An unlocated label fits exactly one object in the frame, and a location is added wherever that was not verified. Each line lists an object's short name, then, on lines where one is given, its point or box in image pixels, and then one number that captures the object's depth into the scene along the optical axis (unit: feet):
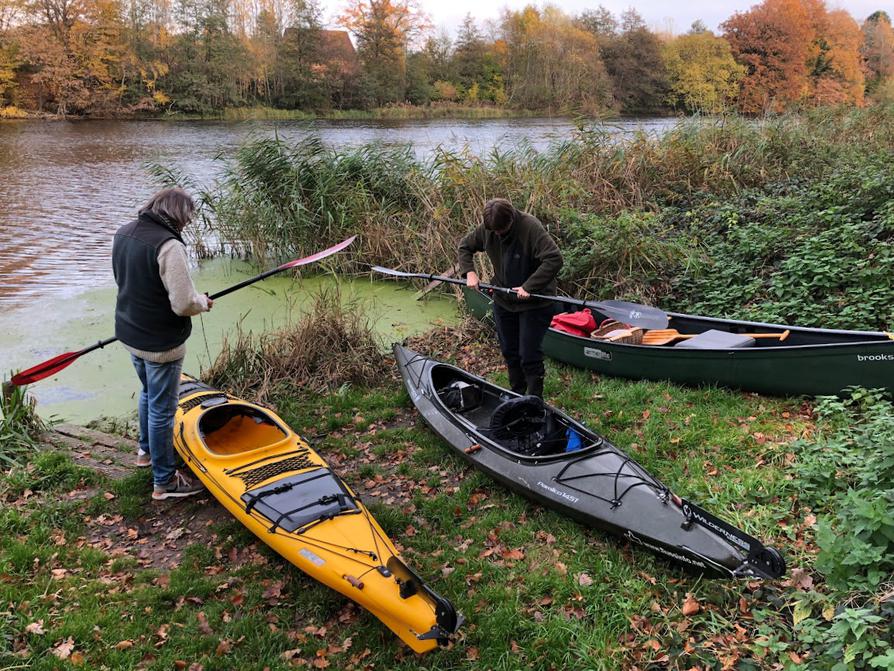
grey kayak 9.55
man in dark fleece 13.66
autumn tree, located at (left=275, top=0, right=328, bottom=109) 102.22
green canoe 13.58
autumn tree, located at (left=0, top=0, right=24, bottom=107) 89.35
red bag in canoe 19.65
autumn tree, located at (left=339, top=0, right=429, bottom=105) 105.91
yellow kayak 8.91
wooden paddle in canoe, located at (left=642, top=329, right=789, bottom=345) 18.04
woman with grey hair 11.04
